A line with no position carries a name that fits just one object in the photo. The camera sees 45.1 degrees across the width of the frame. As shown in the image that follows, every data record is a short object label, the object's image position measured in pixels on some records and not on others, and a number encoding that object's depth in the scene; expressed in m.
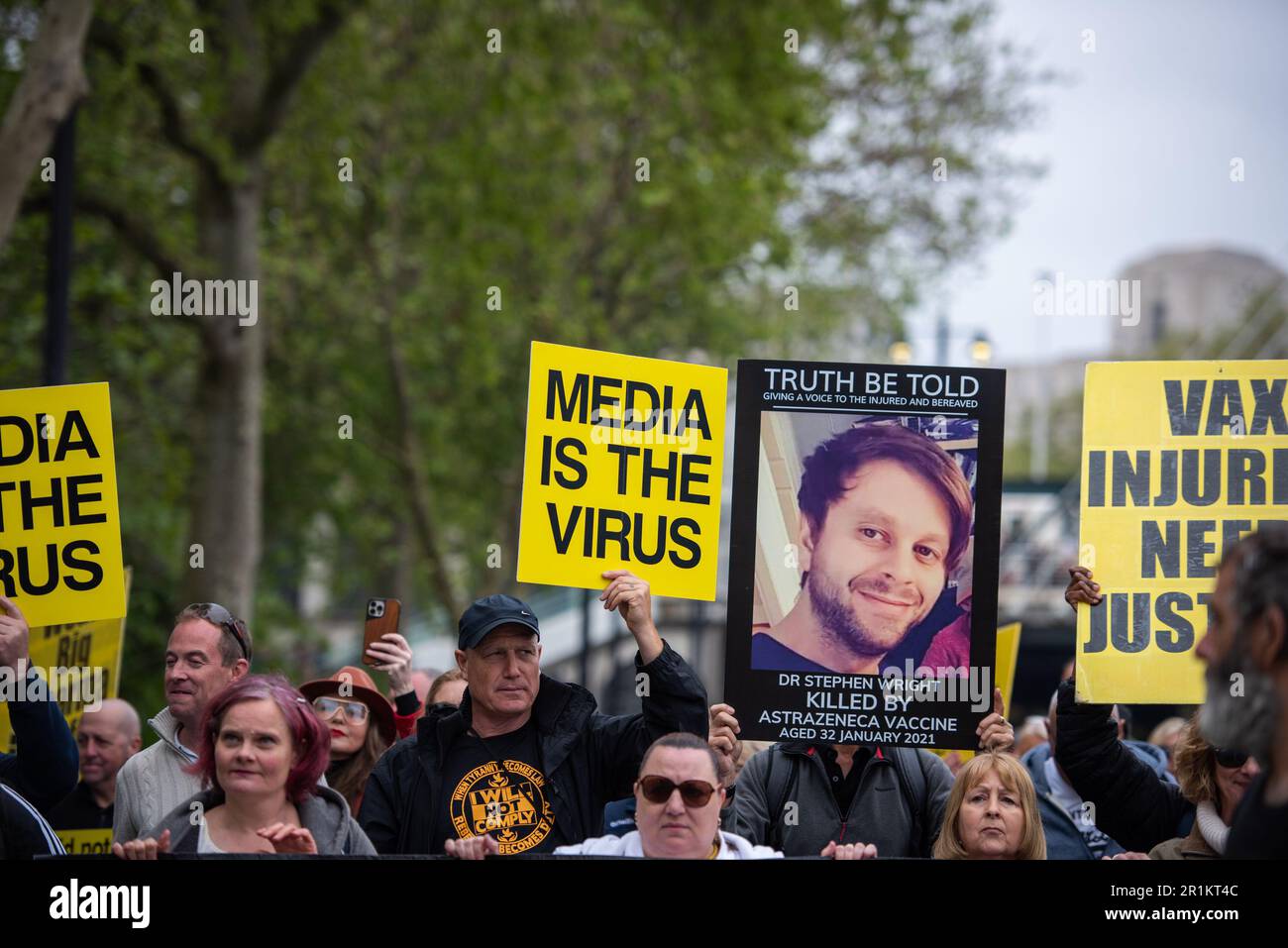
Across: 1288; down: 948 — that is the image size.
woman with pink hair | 4.16
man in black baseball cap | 4.67
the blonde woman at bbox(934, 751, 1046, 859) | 4.63
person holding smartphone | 5.87
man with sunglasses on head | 4.79
